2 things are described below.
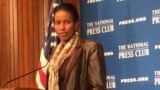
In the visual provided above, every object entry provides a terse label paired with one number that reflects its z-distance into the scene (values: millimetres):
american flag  5354
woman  3208
